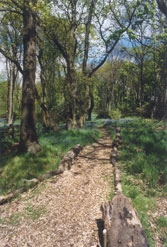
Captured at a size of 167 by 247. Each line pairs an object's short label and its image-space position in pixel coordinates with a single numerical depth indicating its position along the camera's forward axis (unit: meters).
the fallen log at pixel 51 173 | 4.39
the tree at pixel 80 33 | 10.28
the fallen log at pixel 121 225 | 2.69
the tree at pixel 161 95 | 16.40
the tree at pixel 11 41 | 15.47
